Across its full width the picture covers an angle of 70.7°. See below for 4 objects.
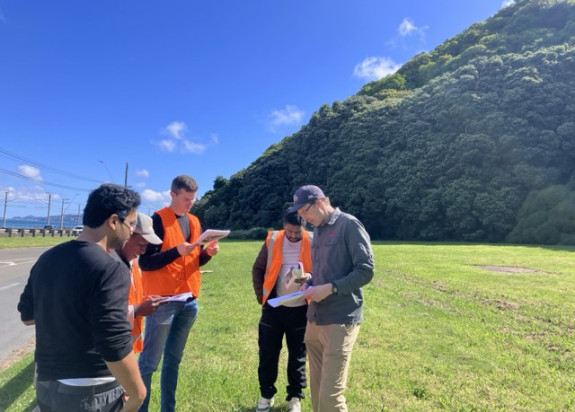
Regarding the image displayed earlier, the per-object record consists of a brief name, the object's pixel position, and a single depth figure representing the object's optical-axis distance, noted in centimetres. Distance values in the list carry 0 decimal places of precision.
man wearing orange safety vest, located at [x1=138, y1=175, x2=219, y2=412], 336
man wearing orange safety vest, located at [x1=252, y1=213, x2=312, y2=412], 422
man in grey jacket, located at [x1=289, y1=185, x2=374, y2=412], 306
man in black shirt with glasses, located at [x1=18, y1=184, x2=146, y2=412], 175
